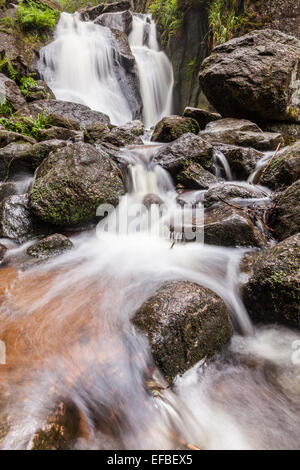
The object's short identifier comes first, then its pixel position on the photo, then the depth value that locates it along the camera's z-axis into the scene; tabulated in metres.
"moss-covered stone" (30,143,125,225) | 3.48
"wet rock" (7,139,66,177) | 4.53
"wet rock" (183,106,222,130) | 7.36
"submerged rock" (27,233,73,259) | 3.19
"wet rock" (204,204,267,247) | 3.09
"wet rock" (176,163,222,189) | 4.83
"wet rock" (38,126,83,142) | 5.91
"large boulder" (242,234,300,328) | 1.97
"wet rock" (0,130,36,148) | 5.44
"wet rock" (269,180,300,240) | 3.03
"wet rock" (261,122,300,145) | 7.02
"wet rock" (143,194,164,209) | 4.50
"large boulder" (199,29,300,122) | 6.50
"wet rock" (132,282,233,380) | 1.69
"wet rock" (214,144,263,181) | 5.08
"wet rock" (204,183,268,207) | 3.95
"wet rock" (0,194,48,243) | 3.47
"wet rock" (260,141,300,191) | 4.10
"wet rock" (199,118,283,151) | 5.64
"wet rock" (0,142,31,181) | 4.77
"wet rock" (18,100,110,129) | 8.05
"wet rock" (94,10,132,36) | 15.09
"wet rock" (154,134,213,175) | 5.07
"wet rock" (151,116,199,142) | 6.52
